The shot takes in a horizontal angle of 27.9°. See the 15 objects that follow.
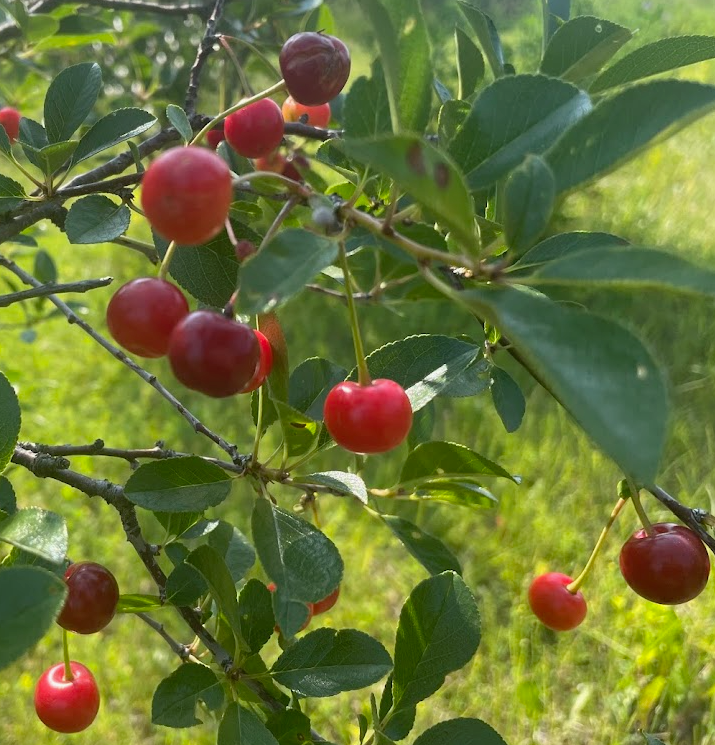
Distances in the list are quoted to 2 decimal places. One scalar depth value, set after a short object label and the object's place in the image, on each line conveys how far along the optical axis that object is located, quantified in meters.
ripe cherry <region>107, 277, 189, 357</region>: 0.30
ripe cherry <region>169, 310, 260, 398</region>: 0.29
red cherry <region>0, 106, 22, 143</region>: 0.51
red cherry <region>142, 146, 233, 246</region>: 0.27
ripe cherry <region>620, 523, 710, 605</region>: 0.35
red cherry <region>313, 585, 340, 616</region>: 0.41
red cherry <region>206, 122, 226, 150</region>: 0.42
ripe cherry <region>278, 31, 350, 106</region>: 0.34
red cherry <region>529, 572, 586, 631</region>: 0.43
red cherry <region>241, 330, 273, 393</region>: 0.32
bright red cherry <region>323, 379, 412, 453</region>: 0.30
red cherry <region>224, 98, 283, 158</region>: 0.36
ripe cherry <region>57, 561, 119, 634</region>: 0.35
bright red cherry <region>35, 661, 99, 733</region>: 0.40
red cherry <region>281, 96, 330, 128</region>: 0.44
